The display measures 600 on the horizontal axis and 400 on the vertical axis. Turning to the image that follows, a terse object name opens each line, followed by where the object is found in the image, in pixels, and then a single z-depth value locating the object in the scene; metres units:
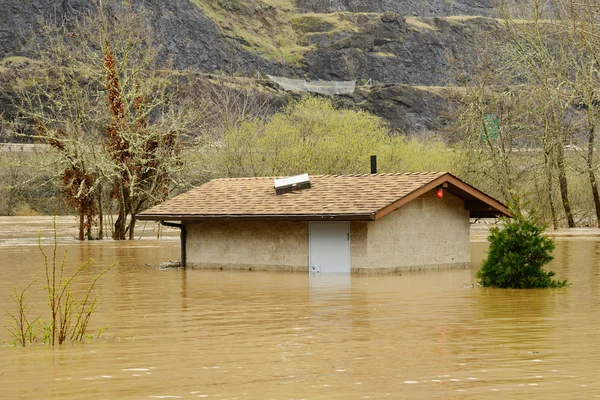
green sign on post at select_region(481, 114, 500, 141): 61.19
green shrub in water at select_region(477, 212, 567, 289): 23.03
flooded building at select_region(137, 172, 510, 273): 28.69
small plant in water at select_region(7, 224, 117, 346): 14.43
